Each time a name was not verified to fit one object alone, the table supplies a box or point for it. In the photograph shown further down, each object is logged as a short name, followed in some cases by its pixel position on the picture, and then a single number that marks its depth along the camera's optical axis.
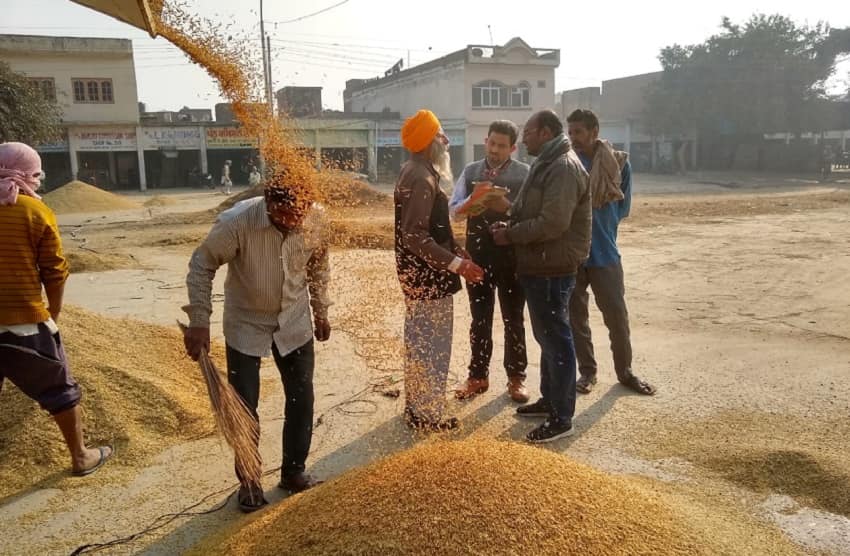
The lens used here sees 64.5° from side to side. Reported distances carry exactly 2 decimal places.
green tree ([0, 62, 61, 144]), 22.38
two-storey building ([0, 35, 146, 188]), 30.78
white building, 35.66
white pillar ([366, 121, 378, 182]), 29.47
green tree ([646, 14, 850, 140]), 35.16
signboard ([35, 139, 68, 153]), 30.53
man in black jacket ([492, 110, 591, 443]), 3.73
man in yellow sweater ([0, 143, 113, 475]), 3.22
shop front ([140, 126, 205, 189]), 32.88
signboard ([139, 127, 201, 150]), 32.75
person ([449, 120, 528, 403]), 4.41
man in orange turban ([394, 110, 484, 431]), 3.71
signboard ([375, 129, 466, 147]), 33.84
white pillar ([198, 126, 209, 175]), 33.25
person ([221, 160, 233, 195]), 27.88
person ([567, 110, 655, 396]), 4.51
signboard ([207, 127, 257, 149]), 33.31
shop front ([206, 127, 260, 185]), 33.47
